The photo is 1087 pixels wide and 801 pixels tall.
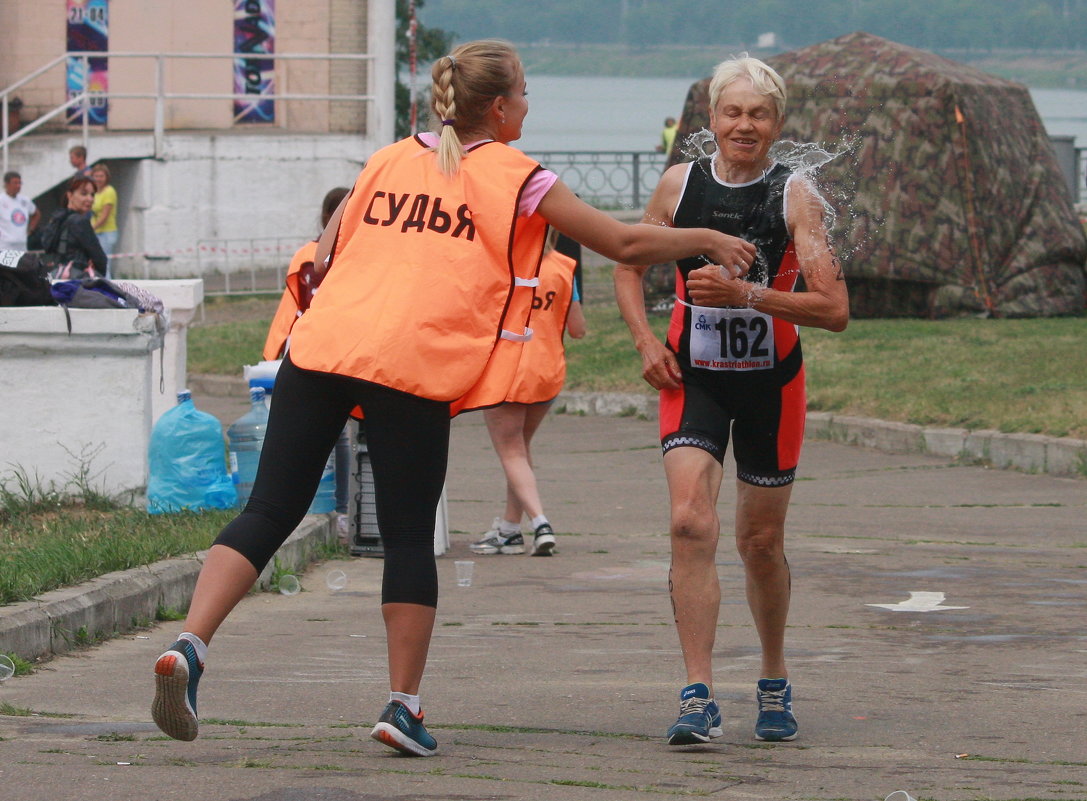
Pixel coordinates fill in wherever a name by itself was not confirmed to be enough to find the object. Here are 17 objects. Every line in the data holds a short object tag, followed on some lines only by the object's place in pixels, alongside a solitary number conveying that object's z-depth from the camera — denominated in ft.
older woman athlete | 32.71
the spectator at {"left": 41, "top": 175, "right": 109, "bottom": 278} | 110.73
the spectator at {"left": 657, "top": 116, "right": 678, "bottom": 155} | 201.81
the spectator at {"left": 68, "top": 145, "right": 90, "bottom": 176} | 155.94
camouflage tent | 117.91
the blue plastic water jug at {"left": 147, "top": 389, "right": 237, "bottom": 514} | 57.21
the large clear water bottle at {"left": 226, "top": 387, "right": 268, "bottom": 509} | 58.49
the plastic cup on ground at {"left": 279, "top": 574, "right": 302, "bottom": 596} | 50.55
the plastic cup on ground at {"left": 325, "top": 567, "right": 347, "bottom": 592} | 51.52
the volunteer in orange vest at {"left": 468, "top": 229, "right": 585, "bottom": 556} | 58.54
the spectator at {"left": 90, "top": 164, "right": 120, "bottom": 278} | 154.49
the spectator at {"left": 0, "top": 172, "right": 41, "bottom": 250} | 141.08
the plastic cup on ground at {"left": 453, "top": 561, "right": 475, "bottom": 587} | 52.90
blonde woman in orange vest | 29.53
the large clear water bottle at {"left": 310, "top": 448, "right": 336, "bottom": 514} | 59.98
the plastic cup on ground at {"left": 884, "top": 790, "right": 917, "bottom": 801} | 27.04
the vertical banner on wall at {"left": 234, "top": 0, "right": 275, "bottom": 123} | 190.70
